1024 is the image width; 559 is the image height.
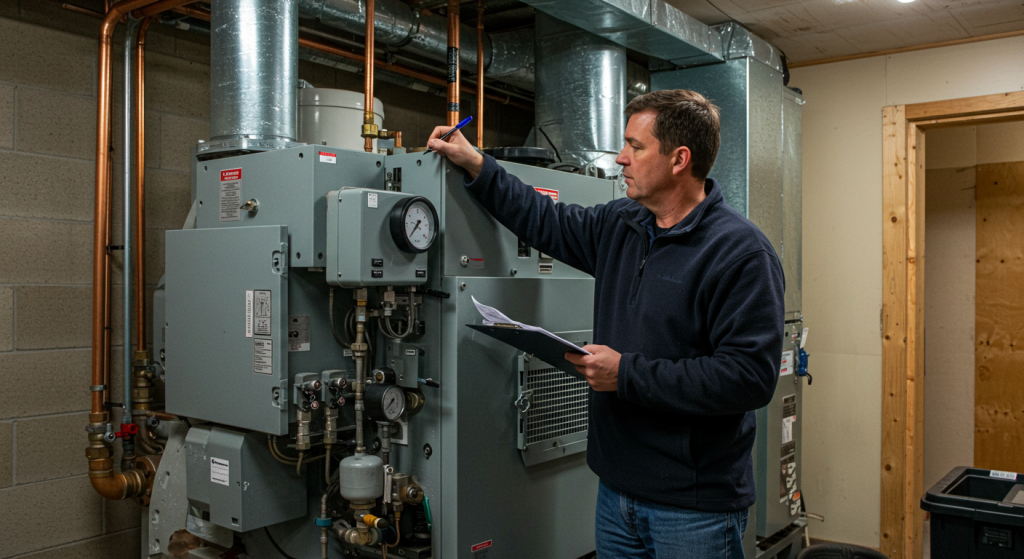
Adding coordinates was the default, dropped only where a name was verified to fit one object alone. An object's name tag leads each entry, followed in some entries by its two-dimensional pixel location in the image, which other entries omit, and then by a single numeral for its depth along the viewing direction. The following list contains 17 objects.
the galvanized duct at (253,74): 1.96
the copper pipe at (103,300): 2.40
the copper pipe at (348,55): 2.53
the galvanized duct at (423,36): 2.60
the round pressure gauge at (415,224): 1.71
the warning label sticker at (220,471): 1.87
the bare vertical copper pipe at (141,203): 2.56
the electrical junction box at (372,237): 1.68
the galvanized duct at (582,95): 2.88
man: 1.51
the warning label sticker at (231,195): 1.96
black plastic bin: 2.25
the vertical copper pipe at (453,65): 2.55
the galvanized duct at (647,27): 2.58
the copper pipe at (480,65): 2.64
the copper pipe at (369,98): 2.04
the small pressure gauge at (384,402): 1.77
